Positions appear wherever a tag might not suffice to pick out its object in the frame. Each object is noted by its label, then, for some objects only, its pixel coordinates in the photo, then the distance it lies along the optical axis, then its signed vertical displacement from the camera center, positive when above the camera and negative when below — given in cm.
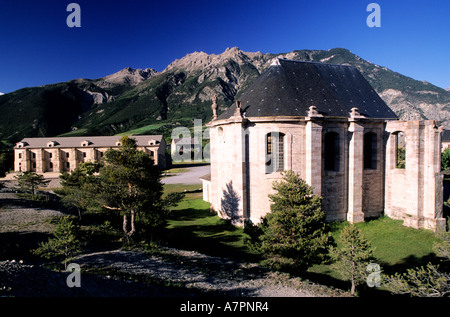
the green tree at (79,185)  1725 -308
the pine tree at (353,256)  1179 -532
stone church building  2081 -13
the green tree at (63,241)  1170 -436
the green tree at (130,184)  1672 -232
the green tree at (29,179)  3128 -350
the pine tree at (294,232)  1338 -469
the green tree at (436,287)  884 -528
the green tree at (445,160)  5559 -287
